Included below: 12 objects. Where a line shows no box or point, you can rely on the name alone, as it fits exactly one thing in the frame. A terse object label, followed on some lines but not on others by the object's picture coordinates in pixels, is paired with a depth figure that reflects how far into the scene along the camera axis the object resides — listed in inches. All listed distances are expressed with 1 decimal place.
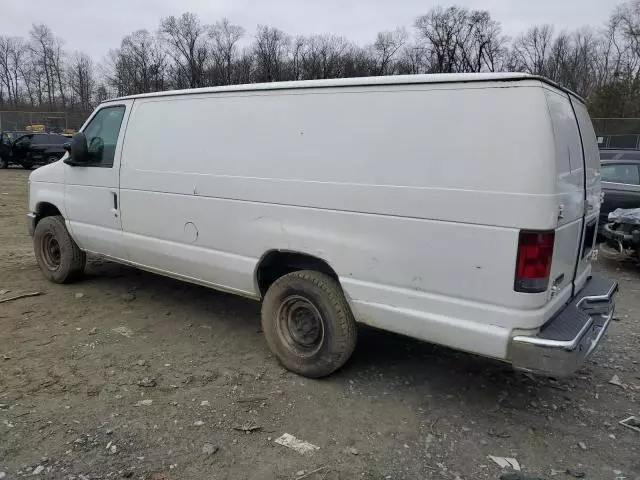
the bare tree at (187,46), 2774.6
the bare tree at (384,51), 2952.8
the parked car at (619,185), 349.1
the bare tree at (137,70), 2549.2
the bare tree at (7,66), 3135.3
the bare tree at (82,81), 2957.7
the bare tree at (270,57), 2682.1
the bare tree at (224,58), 2672.2
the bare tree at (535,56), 2815.2
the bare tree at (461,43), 2770.7
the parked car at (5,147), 953.4
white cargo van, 116.5
